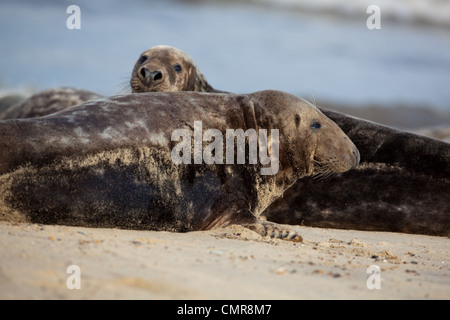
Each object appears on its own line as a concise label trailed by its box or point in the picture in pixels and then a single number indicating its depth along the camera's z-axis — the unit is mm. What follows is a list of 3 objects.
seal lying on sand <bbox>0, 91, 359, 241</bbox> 8586
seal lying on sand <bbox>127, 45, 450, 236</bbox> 12336
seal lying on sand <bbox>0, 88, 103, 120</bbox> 16725
